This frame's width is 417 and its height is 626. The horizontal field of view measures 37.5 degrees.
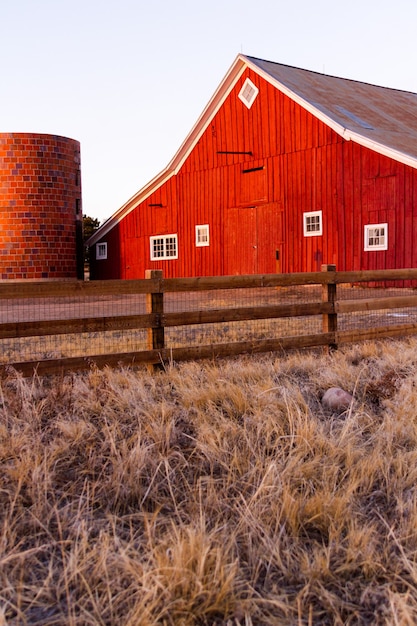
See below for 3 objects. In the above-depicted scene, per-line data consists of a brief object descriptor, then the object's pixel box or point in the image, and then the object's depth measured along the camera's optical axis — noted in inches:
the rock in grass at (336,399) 198.7
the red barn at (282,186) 729.0
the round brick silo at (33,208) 1053.2
